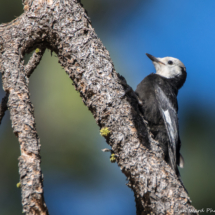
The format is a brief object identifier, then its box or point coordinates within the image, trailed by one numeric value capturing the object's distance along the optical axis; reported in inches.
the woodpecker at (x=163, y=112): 289.7
